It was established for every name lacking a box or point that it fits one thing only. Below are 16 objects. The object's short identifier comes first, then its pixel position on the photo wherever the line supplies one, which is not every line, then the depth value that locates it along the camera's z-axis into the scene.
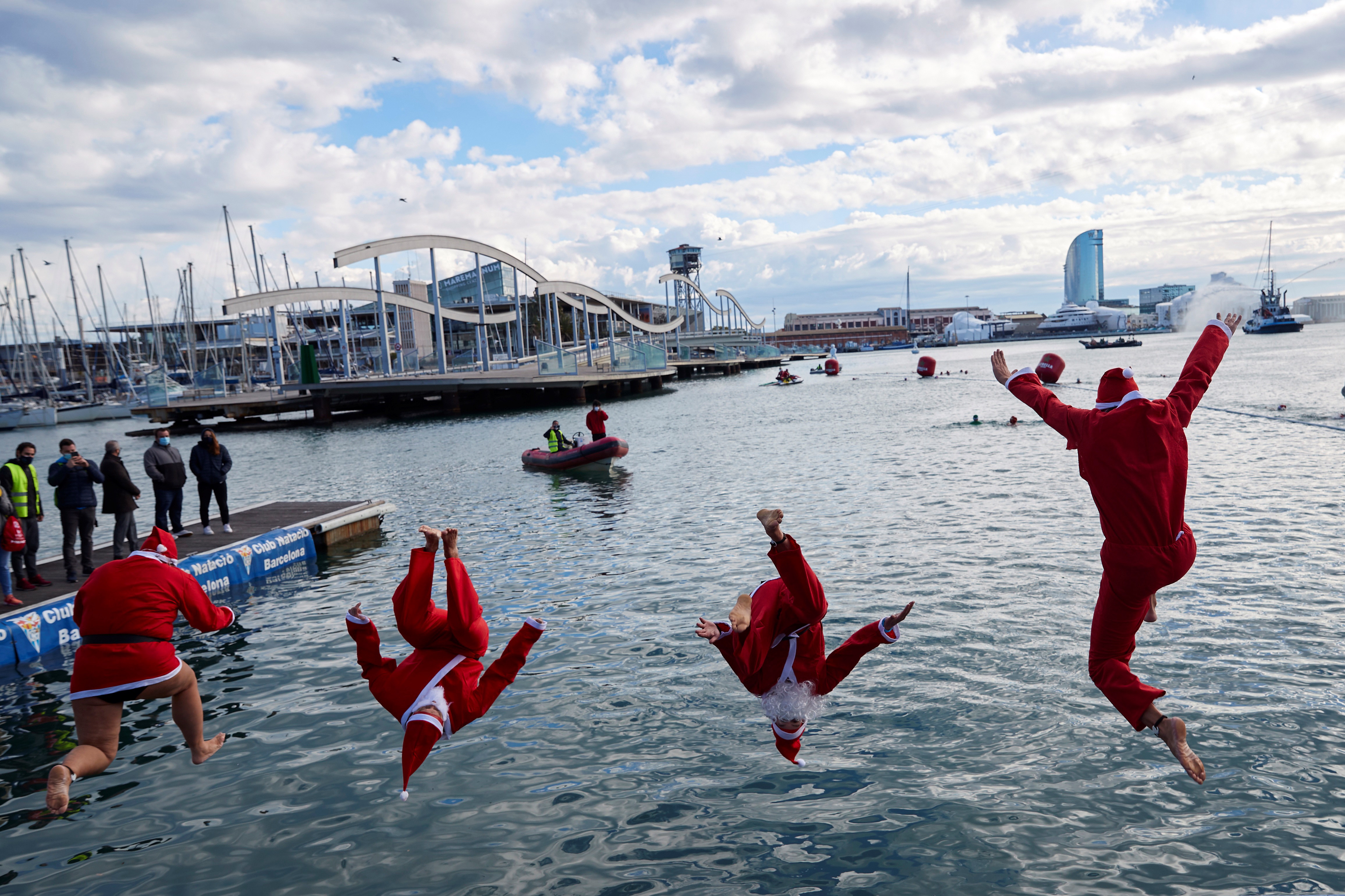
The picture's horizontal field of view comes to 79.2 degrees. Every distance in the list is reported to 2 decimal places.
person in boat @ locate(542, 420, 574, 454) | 24.03
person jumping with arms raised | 4.41
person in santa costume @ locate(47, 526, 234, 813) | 5.27
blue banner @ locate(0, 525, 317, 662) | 10.11
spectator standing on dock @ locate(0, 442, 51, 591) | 11.19
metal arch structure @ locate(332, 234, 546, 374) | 53.00
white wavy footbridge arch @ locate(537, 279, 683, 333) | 70.19
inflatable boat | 23.36
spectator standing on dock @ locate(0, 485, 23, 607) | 10.62
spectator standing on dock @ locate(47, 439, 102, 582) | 11.77
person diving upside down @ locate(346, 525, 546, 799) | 4.80
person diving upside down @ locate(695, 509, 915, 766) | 4.85
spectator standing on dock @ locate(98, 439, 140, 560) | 12.29
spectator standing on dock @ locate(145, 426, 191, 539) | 14.05
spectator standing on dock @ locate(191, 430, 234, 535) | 15.08
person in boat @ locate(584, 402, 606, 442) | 23.77
